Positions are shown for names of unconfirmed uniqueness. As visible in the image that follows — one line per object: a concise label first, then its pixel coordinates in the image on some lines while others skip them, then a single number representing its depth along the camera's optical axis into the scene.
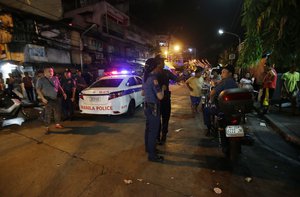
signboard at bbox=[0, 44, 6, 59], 11.87
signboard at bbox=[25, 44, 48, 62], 12.48
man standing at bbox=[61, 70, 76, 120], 8.28
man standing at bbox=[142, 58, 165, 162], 4.12
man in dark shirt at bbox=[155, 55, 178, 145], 5.18
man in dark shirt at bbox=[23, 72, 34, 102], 11.81
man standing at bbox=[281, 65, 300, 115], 7.55
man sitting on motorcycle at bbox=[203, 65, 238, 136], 4.37
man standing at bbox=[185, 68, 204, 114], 6.84
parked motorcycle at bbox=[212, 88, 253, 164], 3.90
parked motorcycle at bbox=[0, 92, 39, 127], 7.46
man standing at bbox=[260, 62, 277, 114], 7.77
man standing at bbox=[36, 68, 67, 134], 6.06
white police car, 7.42
